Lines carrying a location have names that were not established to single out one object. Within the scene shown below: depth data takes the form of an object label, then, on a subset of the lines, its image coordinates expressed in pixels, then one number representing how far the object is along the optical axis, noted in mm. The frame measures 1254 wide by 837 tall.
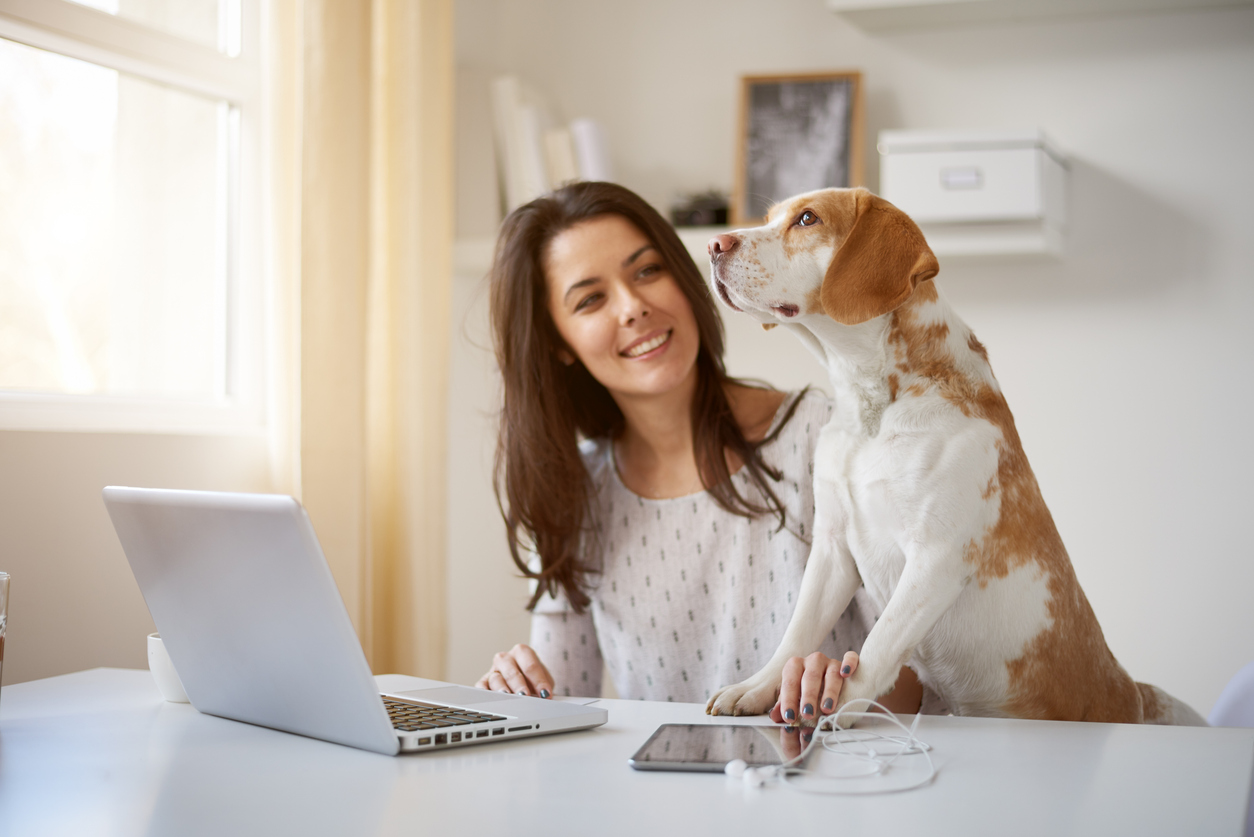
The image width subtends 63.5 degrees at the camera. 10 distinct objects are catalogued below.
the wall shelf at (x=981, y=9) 2180
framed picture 2330
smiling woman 1478
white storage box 2088
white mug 1055
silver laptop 783
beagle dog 1016
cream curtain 1850
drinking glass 959
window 1598
